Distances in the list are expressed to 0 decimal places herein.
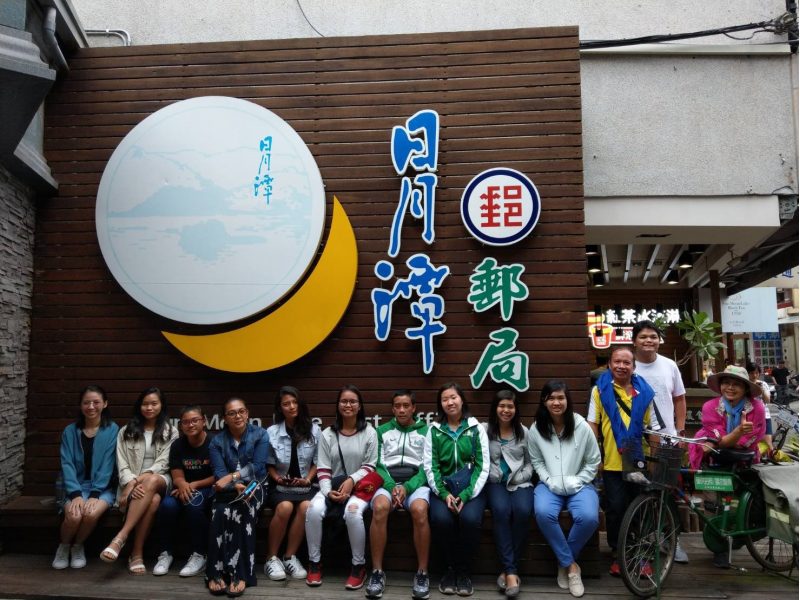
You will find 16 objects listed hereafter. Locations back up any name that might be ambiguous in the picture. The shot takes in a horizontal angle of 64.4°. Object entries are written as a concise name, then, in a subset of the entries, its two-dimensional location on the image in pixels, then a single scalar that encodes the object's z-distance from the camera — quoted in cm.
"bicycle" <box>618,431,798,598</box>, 394
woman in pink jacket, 437
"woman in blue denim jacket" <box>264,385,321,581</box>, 436
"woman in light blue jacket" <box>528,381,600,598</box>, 410
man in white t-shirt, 455
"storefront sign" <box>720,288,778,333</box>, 905
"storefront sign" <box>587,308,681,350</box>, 1259
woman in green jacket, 413
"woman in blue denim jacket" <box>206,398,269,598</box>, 412
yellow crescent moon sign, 512
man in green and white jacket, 413
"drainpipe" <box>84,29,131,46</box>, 601
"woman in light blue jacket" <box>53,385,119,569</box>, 445
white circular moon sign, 518
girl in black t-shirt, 441
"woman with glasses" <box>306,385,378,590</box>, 426
